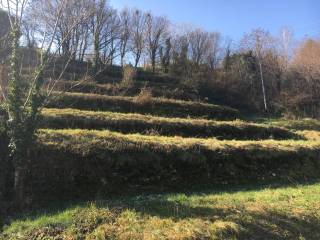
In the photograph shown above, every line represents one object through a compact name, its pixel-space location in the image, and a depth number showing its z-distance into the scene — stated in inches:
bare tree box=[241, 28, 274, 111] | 1325.7
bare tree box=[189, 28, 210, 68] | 1398.8
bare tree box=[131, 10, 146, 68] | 1291.4
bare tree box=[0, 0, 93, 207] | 252.0
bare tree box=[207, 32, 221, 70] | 1423.7
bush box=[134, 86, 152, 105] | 690.6
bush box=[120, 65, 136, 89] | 824.0
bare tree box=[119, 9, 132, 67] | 1275.3
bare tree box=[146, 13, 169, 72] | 1314.8
